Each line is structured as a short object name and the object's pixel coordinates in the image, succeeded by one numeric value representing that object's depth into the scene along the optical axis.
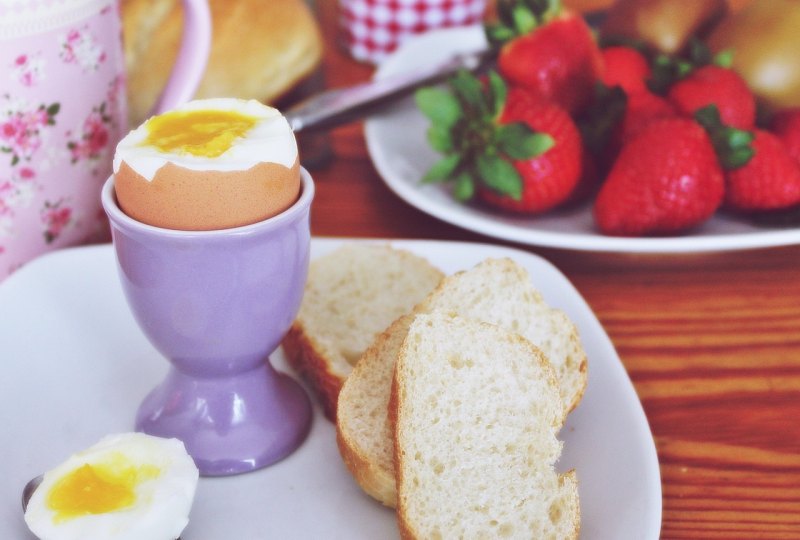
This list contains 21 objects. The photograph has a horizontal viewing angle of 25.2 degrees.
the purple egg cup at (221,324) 0.42
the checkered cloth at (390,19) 0.78
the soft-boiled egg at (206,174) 0.41
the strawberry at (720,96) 0.58
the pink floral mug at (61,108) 0.48
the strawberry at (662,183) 0.54
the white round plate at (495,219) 0.53
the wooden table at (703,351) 0.45
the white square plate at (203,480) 0.43
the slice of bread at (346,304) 0.48
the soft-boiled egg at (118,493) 0.41
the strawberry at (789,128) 0.57
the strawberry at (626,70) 0.61
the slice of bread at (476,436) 0.42
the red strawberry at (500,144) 0.55
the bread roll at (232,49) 0.62
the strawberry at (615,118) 0.57
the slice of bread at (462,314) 0.44
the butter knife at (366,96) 0.60
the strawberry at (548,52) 0.60
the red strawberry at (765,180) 0.55
